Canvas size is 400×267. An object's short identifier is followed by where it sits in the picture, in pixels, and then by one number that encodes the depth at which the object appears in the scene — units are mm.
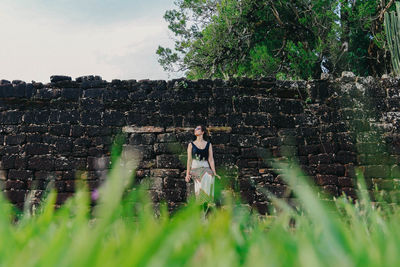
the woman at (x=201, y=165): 6930
